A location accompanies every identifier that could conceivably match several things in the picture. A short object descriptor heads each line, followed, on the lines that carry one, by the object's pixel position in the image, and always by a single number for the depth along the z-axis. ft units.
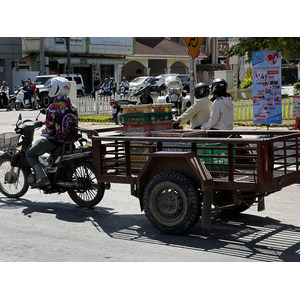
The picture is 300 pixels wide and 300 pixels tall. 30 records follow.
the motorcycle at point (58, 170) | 27.71
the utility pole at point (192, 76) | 45.06
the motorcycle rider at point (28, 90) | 106.22
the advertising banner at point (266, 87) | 47.73
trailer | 21.79
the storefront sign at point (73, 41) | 160.19
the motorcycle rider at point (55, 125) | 28.12
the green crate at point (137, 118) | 32.50
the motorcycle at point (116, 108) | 67.46
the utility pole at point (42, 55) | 145.02
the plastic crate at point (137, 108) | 33.91
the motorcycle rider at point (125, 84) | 146.94
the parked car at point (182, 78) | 131.87
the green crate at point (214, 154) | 23.49
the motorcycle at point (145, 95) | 65.03
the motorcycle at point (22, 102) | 106.63
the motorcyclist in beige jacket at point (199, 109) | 30.35
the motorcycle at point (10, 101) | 106.73
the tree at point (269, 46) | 50.55
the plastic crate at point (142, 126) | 32.55
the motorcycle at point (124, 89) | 142.10
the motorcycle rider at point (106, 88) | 137.59
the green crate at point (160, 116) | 32.86
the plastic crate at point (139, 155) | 24.32
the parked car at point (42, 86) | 111.44
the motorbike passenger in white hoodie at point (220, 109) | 28.45
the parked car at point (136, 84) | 135.46
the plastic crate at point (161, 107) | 33.97
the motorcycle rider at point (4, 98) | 110.17
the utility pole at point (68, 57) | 142.79
